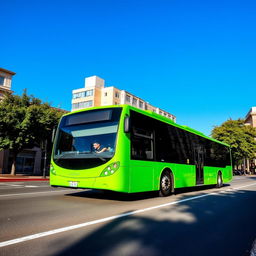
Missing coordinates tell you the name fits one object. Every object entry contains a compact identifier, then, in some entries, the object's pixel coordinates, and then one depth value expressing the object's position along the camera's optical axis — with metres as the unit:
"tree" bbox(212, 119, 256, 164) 49.06
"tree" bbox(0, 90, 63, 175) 23.35
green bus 6.64
